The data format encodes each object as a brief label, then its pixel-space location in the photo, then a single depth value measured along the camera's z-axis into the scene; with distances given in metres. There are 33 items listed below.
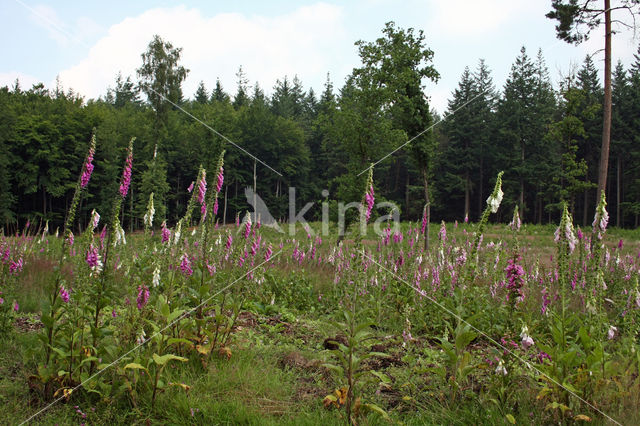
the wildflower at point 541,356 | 3.93
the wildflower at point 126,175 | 3.57
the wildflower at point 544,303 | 4.95
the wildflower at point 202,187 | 4.02
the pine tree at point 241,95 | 63.01
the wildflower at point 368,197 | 3.54
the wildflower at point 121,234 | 5.47
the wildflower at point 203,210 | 4.61
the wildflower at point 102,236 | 6.80
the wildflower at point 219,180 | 4.25
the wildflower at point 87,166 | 3.51
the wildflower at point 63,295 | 3.67
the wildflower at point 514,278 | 3.40
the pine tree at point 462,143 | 40.44
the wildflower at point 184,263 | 4.85
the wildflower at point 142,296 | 3.60
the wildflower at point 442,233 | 7.34
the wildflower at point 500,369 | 3.10
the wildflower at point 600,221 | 3.72
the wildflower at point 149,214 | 4.53
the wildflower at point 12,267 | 5.31
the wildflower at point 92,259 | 3.76
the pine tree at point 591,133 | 40.44
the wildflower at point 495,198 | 3.37
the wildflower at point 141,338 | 3.37
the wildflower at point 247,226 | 4.63
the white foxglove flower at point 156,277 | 3.85
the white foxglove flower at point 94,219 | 3.76
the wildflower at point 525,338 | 3.09
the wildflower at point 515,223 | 3.77
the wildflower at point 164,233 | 6.00
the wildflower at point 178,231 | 4.71
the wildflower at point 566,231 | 3.51
